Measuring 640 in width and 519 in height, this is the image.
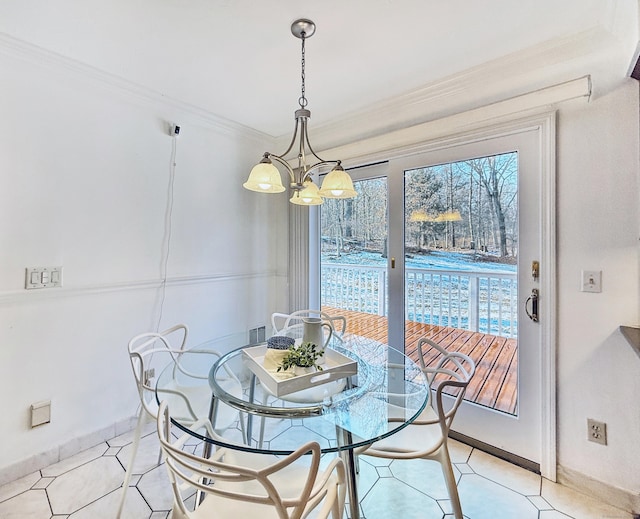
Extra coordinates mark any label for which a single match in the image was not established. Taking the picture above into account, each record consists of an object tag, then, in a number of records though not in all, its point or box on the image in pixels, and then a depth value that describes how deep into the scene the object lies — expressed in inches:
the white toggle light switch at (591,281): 65.4
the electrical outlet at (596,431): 64.9
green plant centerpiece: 56.6
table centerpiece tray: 52.7
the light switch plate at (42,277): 72.9
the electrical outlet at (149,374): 91.3
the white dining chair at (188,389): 59.8
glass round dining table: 47.7
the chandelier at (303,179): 60.0
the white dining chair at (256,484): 31.1
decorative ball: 63.2
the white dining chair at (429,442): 50.6
